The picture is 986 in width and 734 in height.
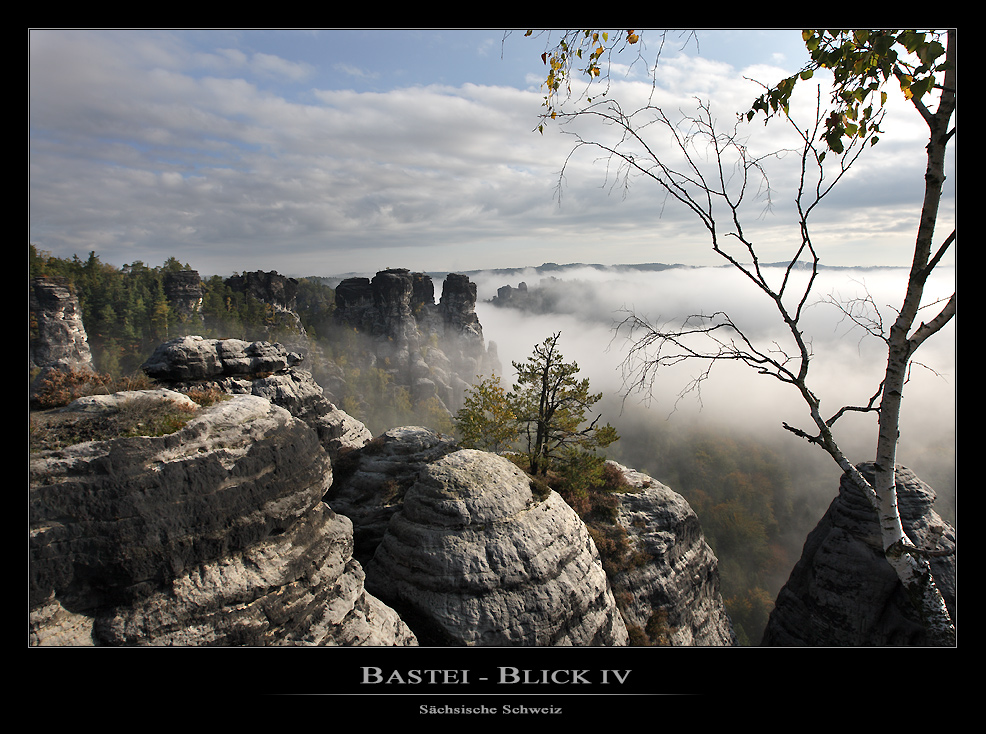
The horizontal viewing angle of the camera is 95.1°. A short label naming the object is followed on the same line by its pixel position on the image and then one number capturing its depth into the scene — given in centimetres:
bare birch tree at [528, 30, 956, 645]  465
